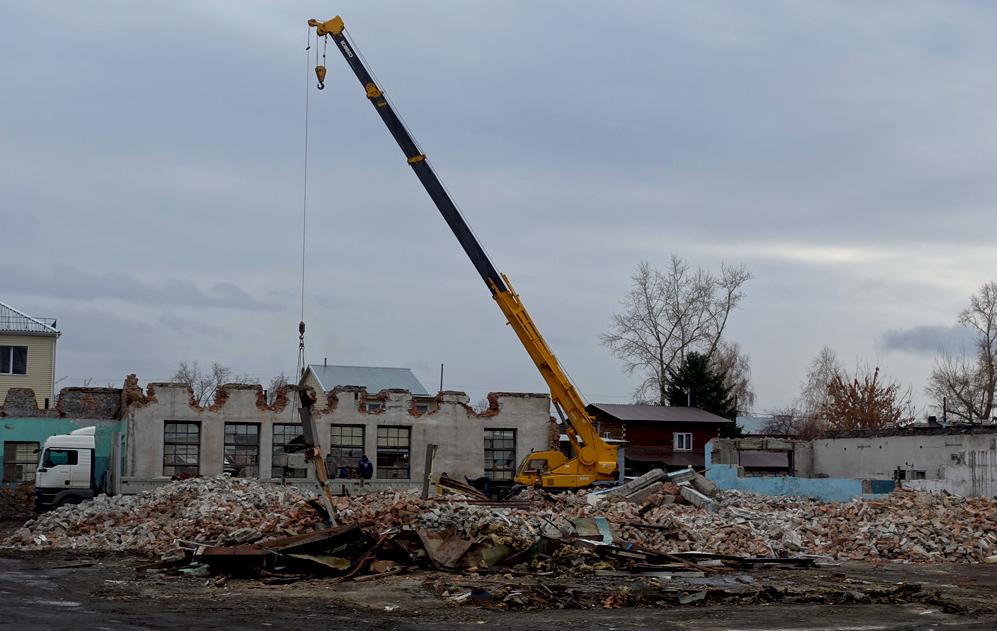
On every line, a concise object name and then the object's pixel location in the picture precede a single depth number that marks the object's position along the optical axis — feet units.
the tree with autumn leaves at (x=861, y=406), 230.07
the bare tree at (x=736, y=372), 255.91
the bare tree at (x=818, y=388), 272.10
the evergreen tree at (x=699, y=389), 197.88
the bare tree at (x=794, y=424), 247.70
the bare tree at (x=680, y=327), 222.28
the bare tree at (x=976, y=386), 212.64
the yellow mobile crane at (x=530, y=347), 110.93
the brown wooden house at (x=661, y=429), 177.99
